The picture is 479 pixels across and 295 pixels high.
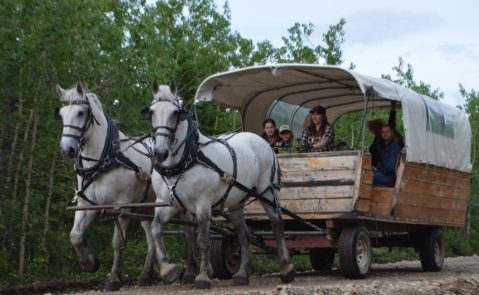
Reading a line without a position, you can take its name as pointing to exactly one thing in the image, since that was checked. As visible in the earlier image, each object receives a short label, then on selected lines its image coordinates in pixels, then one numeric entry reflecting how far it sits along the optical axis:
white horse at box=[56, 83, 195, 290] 9.62
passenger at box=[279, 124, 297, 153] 12.66
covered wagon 11.23
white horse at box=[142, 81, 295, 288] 9.19
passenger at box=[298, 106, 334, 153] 12.03
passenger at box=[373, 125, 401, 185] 12.04
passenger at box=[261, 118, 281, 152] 12.55
